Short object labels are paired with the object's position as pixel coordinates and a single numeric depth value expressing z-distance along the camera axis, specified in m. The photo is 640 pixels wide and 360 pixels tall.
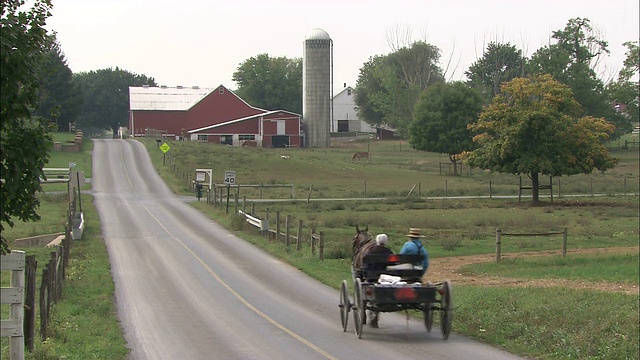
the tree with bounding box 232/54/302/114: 153.38
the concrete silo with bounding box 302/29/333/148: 117.06
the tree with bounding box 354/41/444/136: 132.38
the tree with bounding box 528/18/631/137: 104.12
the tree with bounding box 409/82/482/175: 85.06
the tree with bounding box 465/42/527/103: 132.88
